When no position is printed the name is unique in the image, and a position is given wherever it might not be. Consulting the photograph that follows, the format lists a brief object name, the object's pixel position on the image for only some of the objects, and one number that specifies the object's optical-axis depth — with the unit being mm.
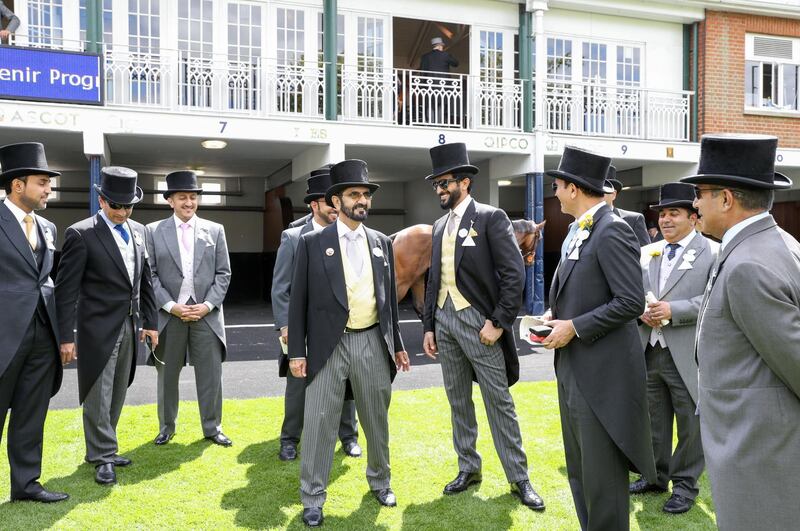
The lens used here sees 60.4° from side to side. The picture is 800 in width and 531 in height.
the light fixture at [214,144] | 12922
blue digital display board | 10859
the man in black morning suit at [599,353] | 3234
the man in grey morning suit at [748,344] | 2203
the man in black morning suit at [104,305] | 4574
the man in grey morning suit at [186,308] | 5438
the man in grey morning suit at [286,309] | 5199
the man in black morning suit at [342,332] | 4062
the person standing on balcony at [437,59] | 14180
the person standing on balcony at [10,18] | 11523
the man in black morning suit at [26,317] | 4035
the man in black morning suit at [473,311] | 4262
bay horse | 8125
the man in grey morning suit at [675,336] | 4148
